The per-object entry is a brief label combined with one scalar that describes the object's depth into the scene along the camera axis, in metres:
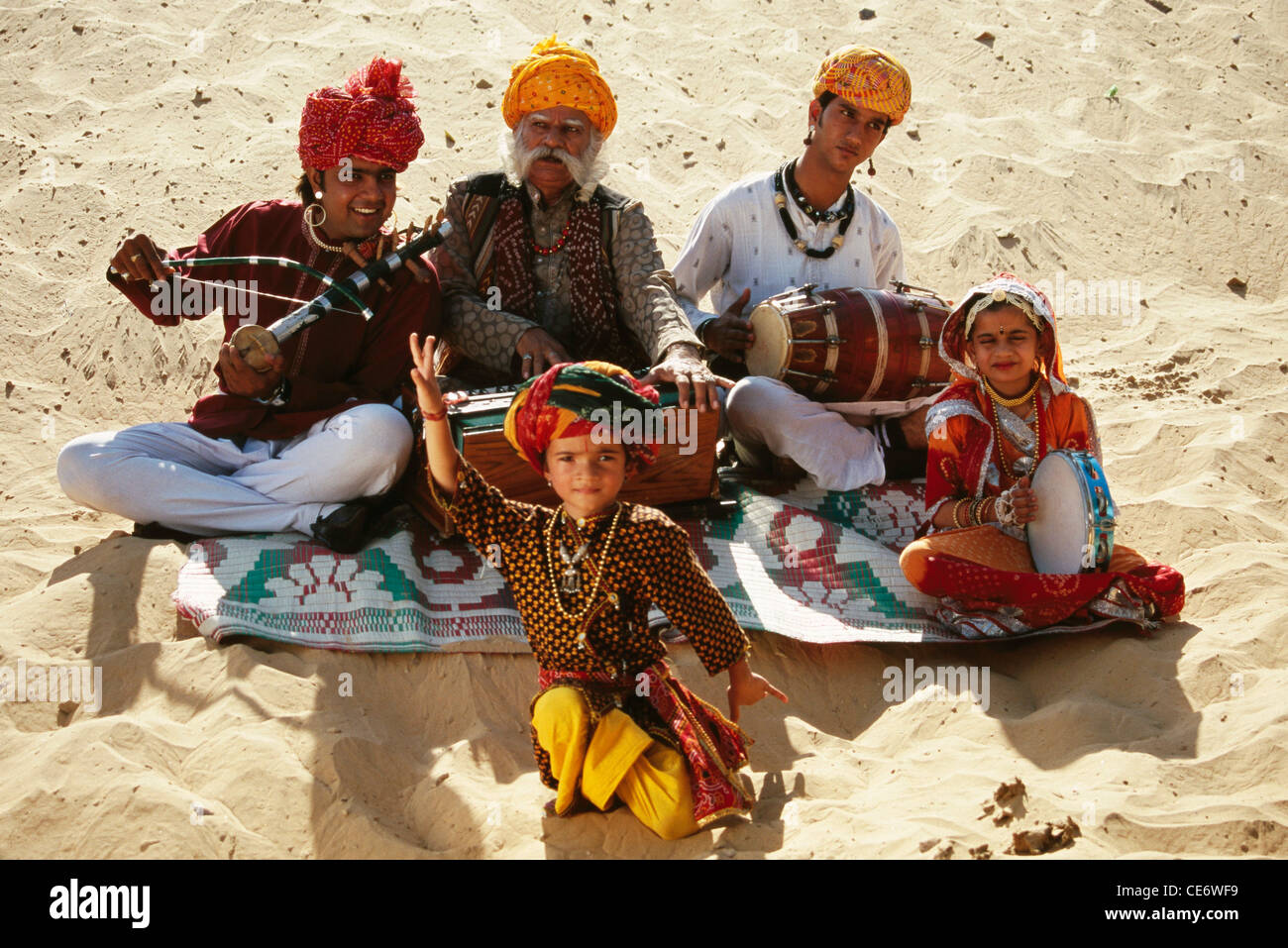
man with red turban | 4.32
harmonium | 4.32
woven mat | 4.02
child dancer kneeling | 3.08
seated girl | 4.15
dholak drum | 4.84
